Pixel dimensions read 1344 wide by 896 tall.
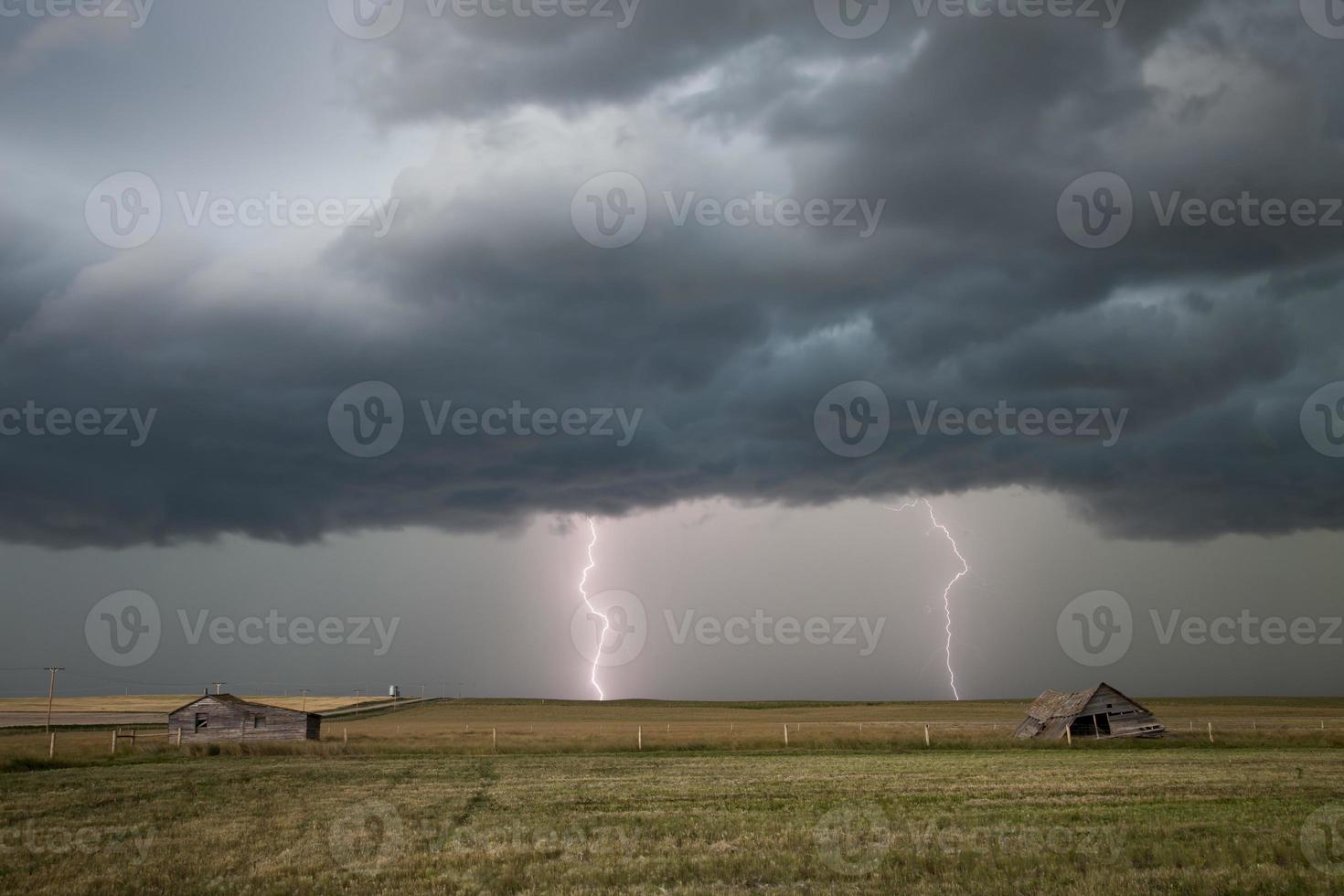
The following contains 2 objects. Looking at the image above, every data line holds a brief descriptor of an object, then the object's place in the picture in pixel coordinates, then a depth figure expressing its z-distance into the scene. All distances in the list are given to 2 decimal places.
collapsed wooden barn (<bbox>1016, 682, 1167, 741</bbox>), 63.53
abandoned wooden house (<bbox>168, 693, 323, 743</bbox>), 75.44
